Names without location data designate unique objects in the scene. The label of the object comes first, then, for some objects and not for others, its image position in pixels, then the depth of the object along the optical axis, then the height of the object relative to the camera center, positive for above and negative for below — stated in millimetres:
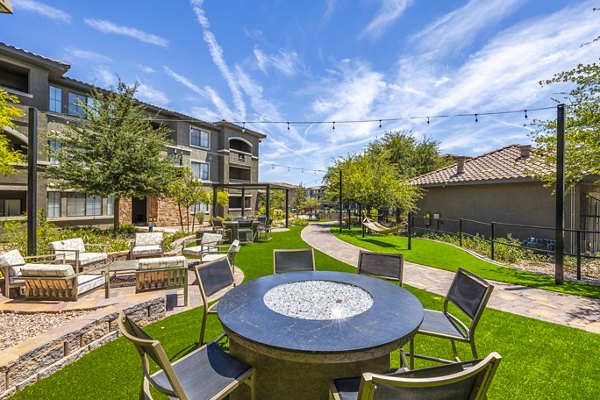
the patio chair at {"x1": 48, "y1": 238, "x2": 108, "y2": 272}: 6522 -1386
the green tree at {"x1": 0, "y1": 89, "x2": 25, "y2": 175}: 6130 +1631
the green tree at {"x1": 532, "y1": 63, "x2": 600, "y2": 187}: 7105 +2101
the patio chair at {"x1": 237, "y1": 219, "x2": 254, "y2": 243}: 12461 -1472
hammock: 12039 -1266
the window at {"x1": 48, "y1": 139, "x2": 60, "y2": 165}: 11825 +2050
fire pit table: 1956 -1028
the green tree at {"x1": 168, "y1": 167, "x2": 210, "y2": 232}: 16772 +483
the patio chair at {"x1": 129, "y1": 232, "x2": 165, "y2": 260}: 7804 -1422
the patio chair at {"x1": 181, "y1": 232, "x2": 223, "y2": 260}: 7552 -1392
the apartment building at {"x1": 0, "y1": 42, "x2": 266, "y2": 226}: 14523 +3953
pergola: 18281 +838
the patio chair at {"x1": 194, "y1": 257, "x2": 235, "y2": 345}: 3389 -1041
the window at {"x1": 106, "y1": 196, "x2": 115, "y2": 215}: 18844 -558
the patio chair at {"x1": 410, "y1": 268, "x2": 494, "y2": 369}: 2793 -1194
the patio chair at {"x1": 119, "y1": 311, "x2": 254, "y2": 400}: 1744 -1330
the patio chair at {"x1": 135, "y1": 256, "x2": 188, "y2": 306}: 5172 -1425
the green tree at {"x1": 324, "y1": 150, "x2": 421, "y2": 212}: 15398 +757
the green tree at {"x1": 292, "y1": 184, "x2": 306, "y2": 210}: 39838 +208
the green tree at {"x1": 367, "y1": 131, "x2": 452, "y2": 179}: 27094 +4779
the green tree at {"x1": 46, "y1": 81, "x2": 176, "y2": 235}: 11992 +1863
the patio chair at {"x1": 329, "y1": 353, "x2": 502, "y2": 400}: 1333 -899
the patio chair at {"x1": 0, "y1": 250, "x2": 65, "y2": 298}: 4965 -1313
